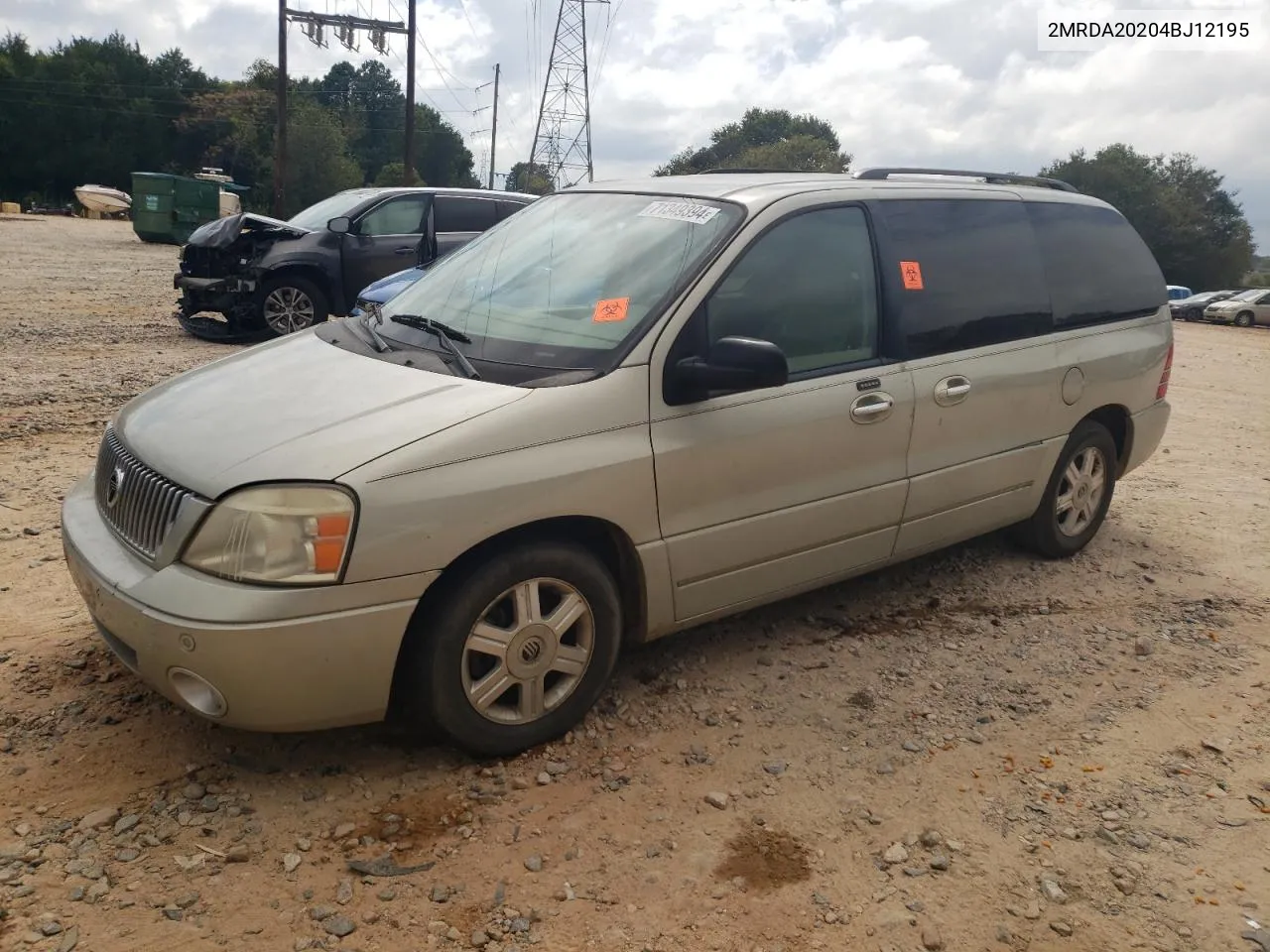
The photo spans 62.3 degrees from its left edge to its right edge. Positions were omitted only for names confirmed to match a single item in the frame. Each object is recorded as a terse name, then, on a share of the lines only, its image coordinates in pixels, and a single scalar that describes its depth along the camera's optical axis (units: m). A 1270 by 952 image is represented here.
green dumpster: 26.38
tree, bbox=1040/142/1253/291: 57.75
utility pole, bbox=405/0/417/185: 30.38
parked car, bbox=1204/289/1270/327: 33.31
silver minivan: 2.83
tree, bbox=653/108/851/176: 70.56
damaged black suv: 10.78
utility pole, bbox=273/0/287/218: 29.70
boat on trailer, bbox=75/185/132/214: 44.00
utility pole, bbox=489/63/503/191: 62.38
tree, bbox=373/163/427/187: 61.75
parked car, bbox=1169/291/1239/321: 35.60
